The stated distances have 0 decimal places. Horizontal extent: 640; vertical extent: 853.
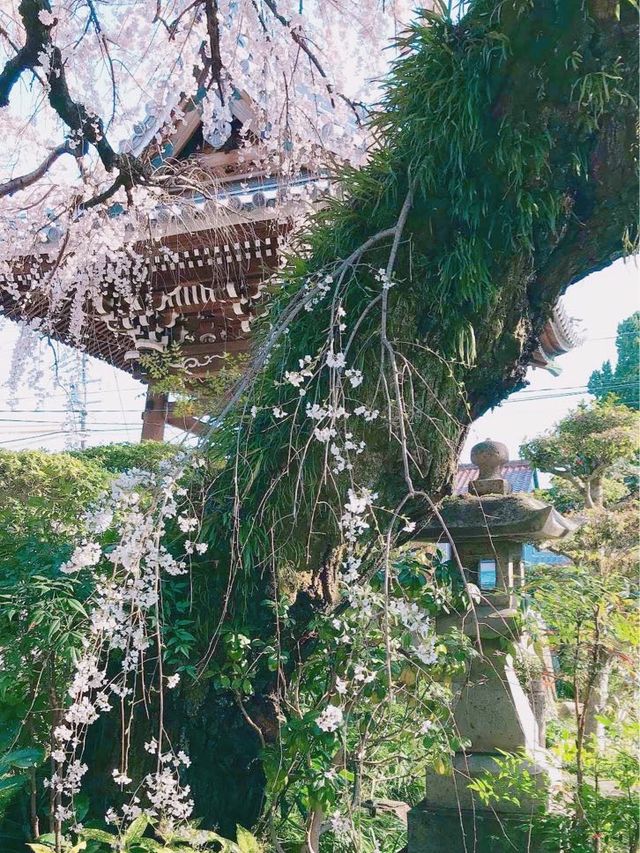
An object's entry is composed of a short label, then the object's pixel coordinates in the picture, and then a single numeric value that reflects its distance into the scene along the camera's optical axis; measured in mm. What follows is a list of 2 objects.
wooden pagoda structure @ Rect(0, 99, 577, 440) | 4531
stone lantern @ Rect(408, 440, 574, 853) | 2797
